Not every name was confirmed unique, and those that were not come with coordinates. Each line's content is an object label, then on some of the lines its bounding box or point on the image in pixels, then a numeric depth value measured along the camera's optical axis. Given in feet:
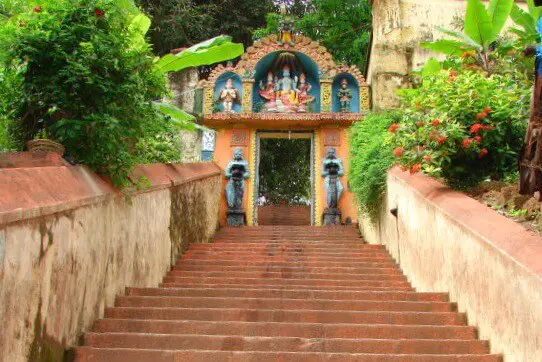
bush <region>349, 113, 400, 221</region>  24.44
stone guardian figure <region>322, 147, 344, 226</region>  37.87
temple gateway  38.47
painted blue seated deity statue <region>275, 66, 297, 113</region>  40.78
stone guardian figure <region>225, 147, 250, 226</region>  38.01
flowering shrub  16.47
